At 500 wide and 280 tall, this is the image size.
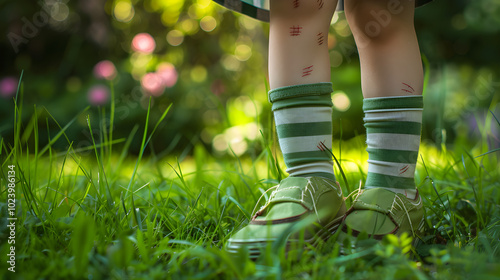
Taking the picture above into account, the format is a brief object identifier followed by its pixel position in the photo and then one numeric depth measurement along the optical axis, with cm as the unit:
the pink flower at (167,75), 294
